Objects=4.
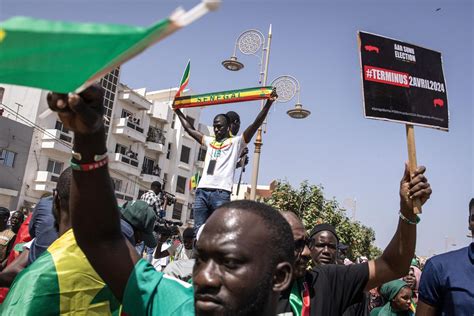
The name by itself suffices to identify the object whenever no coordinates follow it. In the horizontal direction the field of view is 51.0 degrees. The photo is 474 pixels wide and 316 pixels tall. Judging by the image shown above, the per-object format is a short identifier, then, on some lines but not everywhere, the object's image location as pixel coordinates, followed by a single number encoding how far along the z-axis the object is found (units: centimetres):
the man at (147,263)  175
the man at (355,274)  289
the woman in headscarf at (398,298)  546
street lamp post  1159
